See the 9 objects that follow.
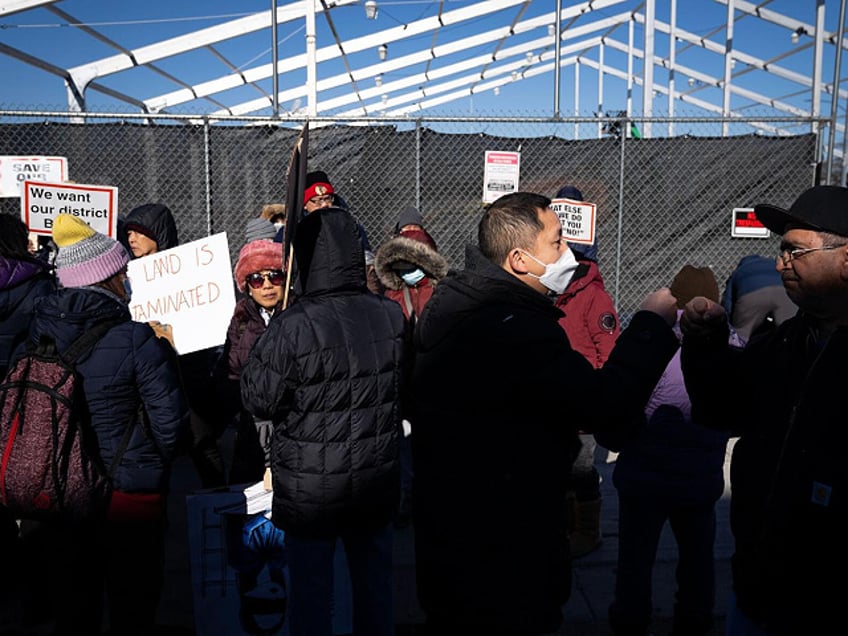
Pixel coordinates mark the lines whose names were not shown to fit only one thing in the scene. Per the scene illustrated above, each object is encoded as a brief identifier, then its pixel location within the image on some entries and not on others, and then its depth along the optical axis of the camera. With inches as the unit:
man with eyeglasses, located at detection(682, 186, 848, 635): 67.1
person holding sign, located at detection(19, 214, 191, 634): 106.0
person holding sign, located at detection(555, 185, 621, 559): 154.6
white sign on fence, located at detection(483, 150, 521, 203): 278.7
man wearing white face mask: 73.5
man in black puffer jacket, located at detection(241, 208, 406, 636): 100.9
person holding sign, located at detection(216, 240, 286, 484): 143.4
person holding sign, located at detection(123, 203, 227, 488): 174.7
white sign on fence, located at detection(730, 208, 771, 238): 286.5
